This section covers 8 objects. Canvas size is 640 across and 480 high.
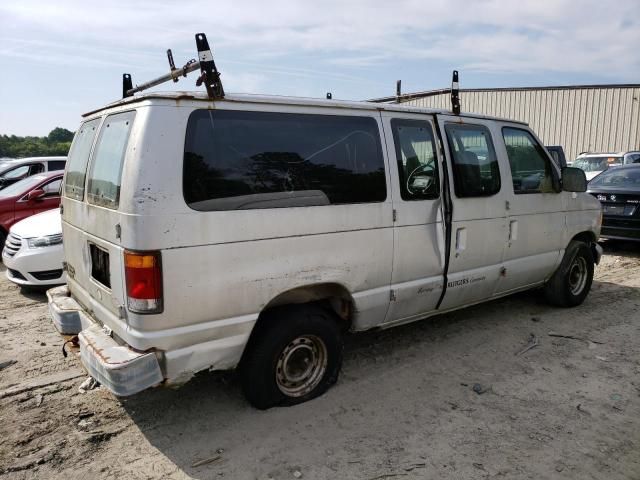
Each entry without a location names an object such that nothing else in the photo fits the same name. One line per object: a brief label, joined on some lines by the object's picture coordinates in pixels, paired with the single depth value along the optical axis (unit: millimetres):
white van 2955
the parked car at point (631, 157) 15412
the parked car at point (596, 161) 15617
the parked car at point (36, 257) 6305
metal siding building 25203
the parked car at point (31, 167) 10242
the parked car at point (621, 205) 8773
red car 8359
